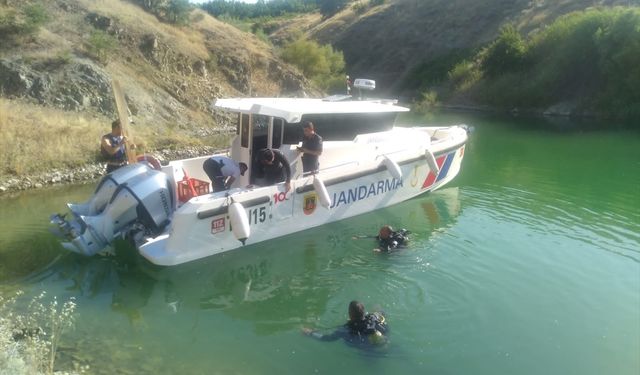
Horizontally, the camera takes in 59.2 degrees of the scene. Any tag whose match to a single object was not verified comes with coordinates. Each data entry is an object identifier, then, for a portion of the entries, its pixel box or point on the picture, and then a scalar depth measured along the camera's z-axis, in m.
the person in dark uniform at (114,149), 9.59
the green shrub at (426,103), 40.62
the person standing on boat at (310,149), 9.75
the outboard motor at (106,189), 8.45
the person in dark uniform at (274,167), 9.28
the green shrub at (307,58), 37.94
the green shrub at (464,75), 44.78
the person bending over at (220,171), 9.24
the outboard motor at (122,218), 8.20
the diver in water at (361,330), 6.42
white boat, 8.27
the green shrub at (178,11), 29.16
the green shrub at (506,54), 42.69
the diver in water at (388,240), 9.22
